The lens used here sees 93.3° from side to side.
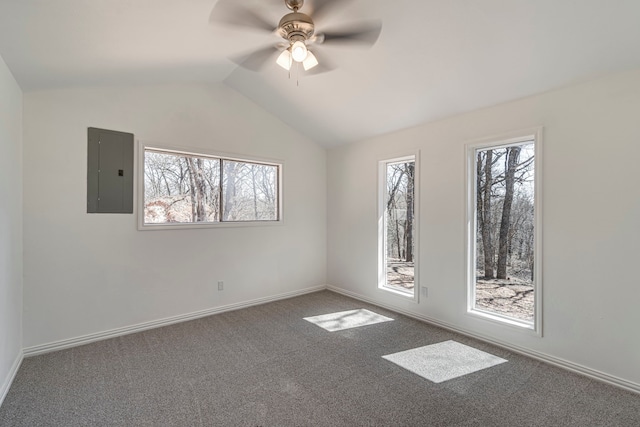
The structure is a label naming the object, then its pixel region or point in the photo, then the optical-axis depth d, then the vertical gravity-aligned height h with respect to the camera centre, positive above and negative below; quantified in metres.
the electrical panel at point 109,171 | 3.07 +0.41
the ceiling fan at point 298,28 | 2.07 +1.37
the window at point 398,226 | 3.94 -0.19
